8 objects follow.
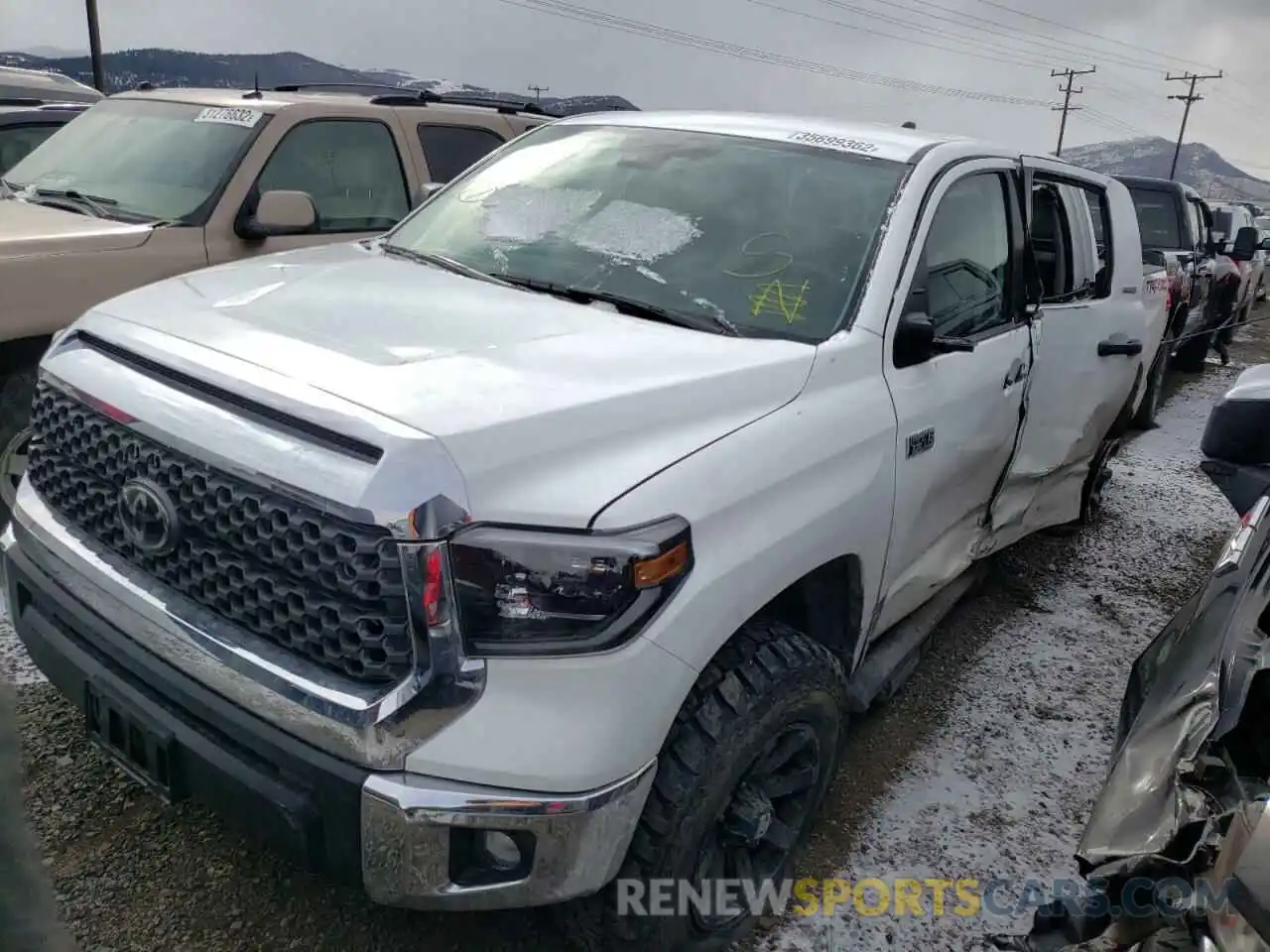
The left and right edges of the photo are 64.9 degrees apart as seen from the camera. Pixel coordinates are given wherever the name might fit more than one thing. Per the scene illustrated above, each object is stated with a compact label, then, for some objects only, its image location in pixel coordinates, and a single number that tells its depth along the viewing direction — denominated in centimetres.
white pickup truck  182
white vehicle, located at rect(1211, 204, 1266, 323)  1251
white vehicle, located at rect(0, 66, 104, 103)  970
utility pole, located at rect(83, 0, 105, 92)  2330
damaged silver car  162
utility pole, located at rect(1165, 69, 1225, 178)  6644
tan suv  391
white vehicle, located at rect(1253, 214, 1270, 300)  1628
